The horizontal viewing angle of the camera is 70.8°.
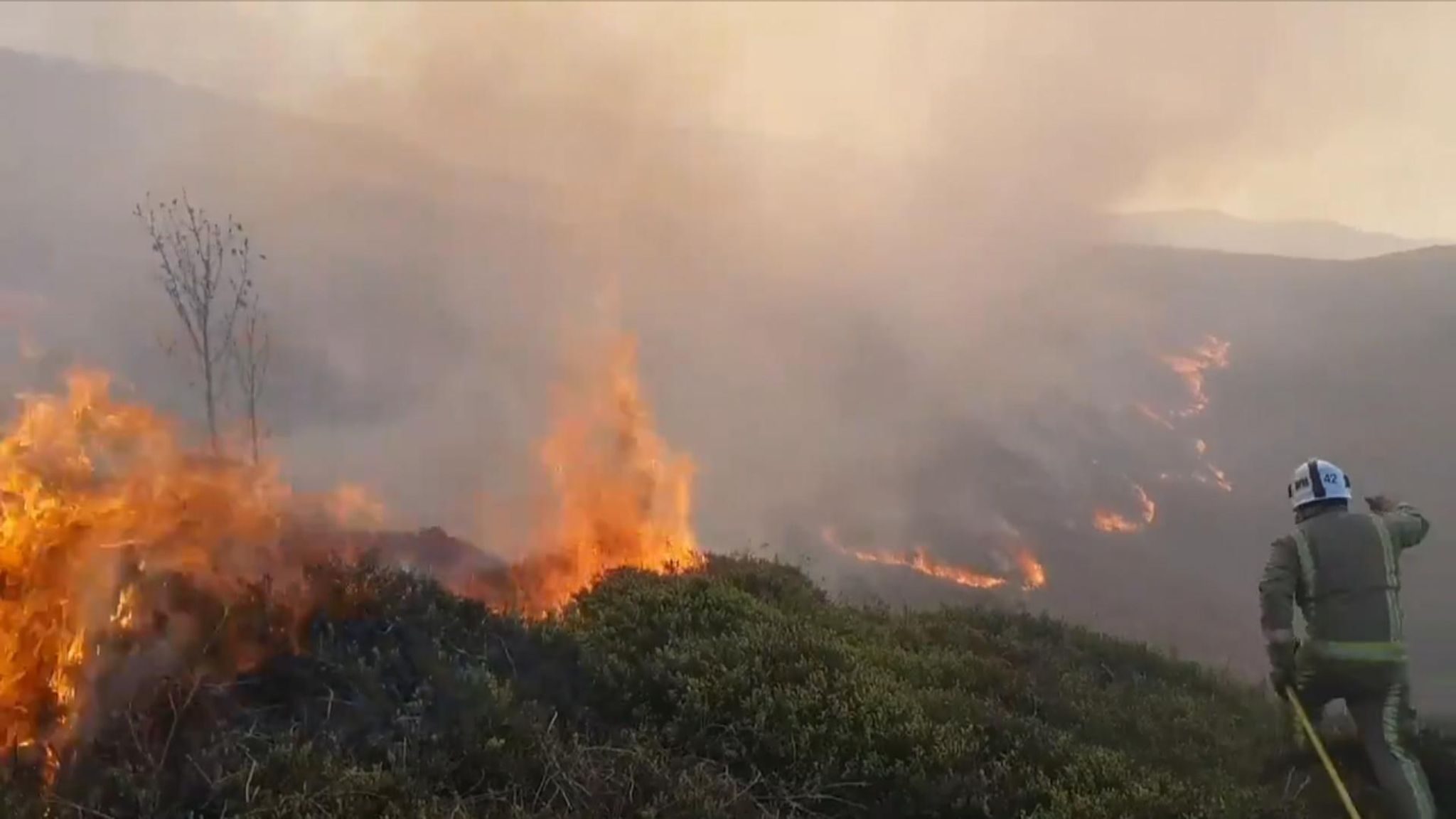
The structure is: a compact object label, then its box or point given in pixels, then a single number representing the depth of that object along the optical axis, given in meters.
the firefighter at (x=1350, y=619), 6.56
